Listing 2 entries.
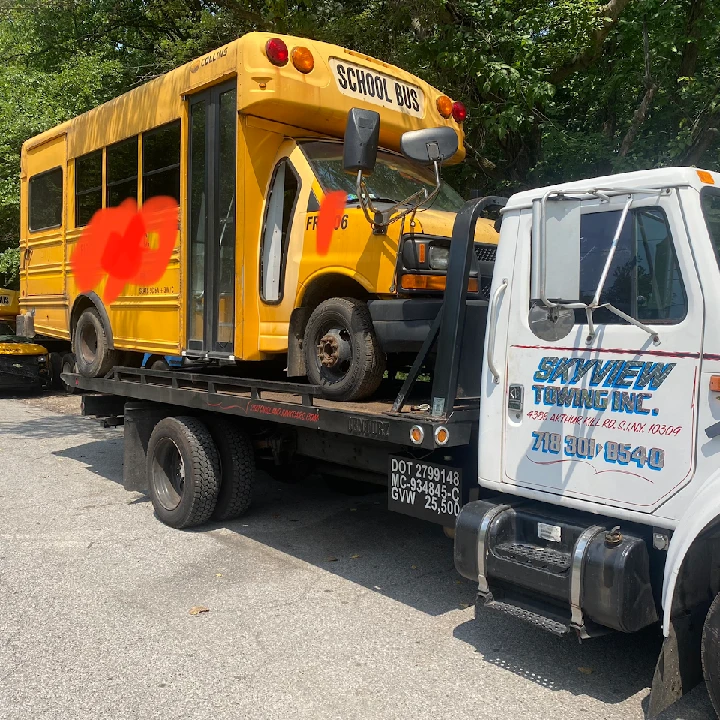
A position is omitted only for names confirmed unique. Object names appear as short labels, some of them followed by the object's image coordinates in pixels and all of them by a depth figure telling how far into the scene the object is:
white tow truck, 3.19
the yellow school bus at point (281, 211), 4.71
